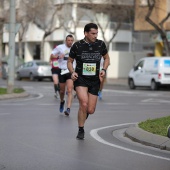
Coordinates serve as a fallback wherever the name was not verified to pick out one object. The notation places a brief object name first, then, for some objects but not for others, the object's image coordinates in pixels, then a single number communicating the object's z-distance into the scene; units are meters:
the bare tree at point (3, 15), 52.11
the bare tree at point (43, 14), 49.78
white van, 30.69
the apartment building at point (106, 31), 45.06
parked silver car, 44.03
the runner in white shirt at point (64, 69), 15.10
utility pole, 23.45
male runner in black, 10.94
